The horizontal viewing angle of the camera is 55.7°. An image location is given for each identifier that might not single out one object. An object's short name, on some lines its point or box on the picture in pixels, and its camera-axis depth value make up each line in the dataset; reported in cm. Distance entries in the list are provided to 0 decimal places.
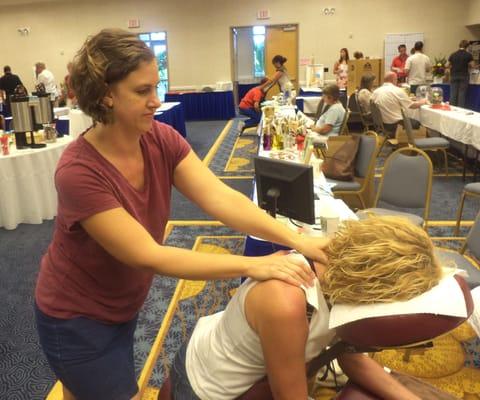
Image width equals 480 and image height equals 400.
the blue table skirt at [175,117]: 686
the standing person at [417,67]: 953
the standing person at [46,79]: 993
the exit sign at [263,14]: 1150
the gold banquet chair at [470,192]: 333
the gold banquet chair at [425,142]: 499
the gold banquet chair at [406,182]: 289
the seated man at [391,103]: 595
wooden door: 1166
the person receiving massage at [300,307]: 87
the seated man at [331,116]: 498
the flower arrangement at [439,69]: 914
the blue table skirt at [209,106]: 1091
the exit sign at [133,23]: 1195
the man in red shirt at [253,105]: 798
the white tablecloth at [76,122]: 656
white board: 1107
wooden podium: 942
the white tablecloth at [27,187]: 402
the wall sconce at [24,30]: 1241
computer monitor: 187
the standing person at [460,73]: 887
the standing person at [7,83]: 975
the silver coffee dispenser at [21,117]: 426
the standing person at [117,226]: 100
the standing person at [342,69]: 989
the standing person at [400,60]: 1044
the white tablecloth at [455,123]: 487
